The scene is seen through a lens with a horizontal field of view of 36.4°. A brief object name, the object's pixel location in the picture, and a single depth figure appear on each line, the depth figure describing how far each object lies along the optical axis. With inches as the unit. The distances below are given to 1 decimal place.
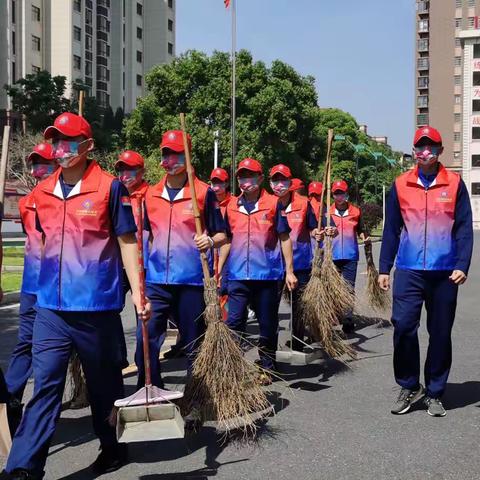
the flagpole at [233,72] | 1129.4
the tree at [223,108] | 1395.2
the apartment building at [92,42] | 2268.7
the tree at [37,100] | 1619.1
